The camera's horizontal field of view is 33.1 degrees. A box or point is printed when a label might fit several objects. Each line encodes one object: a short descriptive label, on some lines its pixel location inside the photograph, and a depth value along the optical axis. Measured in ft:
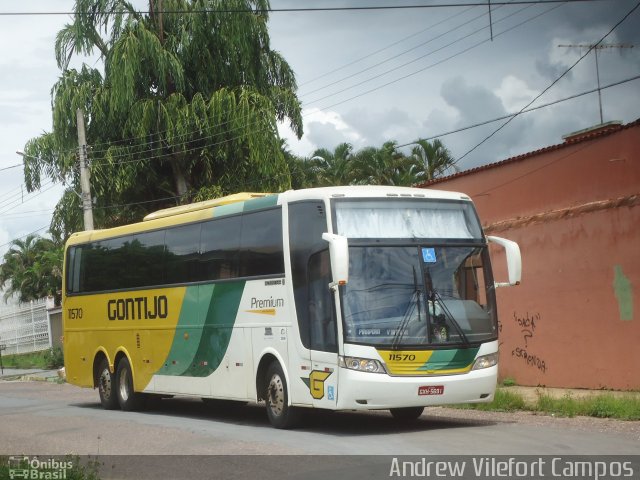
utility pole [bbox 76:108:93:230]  98.43
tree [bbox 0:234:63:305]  168.96
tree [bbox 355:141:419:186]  160.86
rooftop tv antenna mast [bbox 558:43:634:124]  75.51
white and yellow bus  44.50
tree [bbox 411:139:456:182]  158.61
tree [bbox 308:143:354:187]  167.53
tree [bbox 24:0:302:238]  103.30
